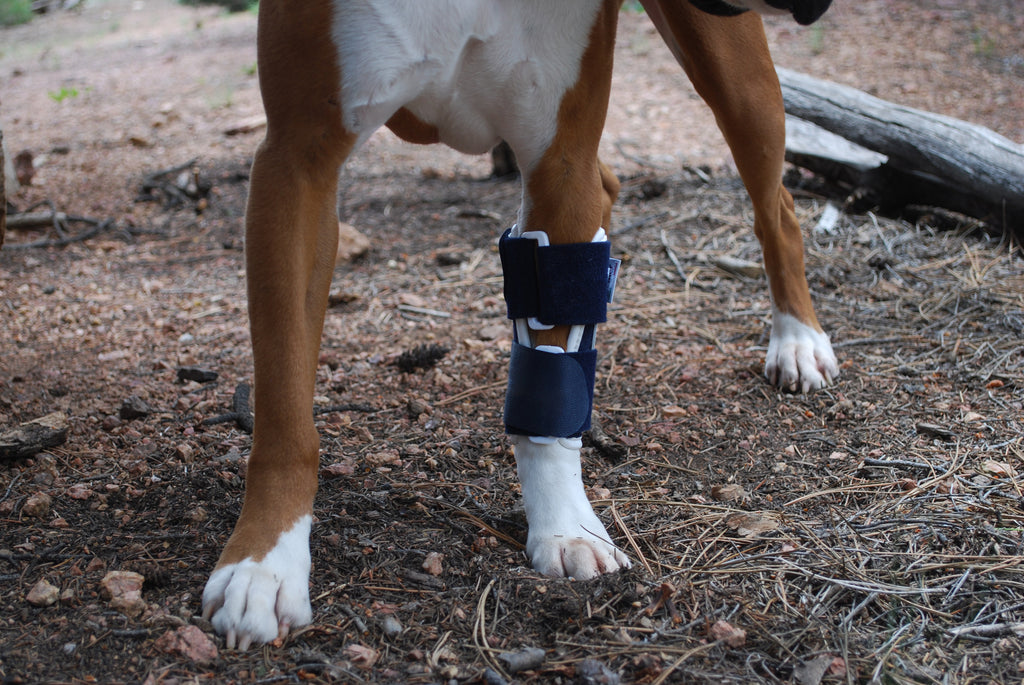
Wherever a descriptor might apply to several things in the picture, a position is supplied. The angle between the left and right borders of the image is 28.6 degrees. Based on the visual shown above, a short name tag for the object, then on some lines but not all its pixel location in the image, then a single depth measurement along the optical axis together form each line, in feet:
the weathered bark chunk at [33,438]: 4.43
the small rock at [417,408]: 4.81
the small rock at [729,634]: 3.84
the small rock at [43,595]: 3.90
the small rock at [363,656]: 3.78
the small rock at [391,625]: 3.86
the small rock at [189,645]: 3.77
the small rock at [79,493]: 4.29
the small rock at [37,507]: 4.21
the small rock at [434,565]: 4.05
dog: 3.80
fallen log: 5.89
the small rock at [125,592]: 3.87
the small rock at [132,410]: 4.72
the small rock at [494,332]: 5.42
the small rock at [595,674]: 3.74
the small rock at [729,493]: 4.39
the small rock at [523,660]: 3.78
